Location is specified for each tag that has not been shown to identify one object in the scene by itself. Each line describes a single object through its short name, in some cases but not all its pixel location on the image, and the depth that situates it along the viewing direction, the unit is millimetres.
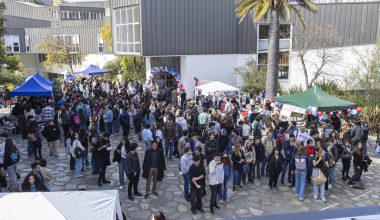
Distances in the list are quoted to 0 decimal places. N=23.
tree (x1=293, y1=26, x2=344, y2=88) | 22953
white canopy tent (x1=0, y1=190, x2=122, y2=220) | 5332
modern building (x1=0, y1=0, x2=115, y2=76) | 38781
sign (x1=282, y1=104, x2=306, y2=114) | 14703
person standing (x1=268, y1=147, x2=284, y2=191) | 9648
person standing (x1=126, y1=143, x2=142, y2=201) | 8641
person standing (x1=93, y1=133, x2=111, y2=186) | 9453
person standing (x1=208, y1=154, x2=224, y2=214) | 8250
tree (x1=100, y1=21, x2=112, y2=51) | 32562
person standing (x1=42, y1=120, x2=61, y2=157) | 11500
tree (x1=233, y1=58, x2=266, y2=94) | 23016
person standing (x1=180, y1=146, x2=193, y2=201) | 8781
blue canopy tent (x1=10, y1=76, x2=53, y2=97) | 15758
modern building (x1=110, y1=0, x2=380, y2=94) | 22641
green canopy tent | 13285
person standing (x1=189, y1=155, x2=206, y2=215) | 8055
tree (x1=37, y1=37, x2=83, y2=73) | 36688
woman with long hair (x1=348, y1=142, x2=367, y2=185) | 10078
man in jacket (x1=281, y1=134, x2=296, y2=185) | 10141
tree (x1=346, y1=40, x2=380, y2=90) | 20328
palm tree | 18406
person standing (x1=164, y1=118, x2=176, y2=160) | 11555
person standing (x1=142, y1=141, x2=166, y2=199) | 8852
